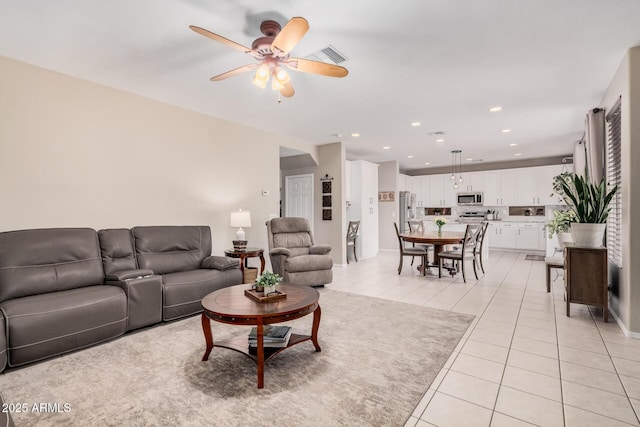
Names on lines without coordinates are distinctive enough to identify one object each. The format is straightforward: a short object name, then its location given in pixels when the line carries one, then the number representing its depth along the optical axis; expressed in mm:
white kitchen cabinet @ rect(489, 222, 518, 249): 8758
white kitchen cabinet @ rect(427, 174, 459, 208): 9844
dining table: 5324
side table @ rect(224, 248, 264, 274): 4410
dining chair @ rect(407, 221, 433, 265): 7262
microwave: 9336
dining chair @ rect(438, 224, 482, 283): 5271
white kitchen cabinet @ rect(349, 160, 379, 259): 7707
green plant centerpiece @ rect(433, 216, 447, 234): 5990
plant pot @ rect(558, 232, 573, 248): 4668
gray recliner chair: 4562
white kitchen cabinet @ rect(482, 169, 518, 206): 8844
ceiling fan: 2281
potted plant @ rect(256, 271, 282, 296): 2537
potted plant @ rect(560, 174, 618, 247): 3309
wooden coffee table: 2141
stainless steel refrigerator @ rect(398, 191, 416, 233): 9430
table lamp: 4555
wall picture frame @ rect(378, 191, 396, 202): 9023
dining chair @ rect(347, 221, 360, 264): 7375
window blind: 3293
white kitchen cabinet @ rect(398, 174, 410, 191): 9523
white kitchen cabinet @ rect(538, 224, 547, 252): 8328
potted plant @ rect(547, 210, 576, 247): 4227
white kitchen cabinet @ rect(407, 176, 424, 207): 10344
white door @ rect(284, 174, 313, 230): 7279
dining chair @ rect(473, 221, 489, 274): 6004
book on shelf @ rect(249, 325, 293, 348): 2400
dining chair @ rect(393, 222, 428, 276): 5652
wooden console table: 3238
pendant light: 7808
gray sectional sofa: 2396
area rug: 1804
